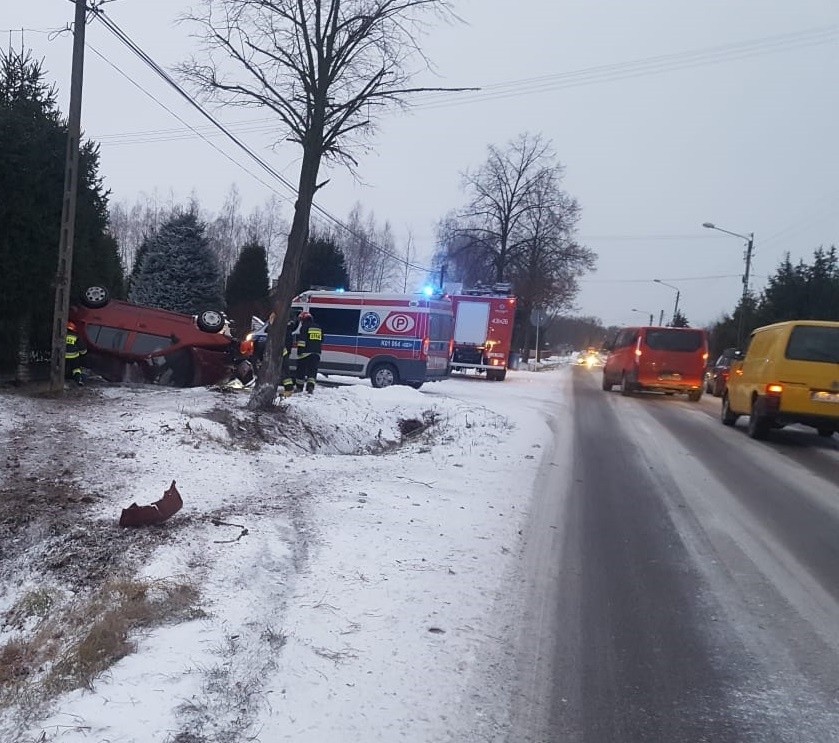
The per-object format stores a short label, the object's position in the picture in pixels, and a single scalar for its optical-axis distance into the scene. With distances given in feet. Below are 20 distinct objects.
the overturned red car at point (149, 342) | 46.60
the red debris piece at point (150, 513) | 19.71
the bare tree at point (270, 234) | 233.12
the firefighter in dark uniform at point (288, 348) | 53.93
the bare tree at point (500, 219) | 161.58
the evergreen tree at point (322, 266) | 138.82
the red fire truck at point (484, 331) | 91.30
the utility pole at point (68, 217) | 39.37
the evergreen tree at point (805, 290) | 100.68
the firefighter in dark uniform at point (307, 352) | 49.67
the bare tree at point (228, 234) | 230.68
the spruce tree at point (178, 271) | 114.83
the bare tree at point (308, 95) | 38.88
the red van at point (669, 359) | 70.95
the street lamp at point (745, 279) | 121.75
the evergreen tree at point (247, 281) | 131.44
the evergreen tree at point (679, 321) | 197.16
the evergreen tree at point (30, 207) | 41.34
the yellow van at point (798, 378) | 40.78
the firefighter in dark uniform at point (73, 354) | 43.70
